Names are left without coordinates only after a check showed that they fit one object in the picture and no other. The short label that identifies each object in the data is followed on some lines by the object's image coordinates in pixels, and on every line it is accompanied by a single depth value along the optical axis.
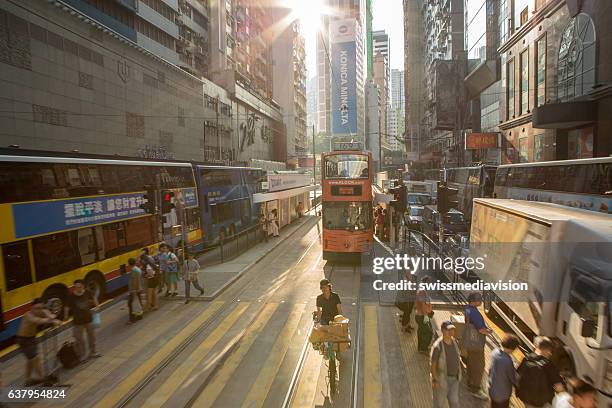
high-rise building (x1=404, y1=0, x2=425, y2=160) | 97.38
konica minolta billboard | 123.00
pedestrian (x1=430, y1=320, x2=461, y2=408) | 6.16
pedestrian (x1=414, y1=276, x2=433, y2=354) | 8.68
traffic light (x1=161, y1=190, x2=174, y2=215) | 14.31
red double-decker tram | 17.61
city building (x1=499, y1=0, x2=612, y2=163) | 21.70
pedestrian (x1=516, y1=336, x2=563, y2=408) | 5.38
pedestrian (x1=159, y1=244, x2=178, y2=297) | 13.70
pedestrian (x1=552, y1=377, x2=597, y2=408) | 4.43
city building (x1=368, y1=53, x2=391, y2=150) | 169.27
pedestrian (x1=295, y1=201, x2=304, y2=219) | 37.72
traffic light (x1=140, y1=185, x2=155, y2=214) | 13.64
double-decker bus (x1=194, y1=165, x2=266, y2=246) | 21.45
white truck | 5.84
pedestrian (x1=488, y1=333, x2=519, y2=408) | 5.66
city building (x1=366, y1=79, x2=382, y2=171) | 161.75
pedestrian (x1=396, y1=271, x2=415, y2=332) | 10.16
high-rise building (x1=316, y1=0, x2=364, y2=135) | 142.38
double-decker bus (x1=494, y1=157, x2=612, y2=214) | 10.88
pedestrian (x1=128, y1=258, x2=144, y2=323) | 11.55
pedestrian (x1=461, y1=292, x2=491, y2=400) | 7.22
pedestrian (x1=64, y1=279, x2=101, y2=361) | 8.82
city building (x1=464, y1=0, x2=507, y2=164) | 38.25
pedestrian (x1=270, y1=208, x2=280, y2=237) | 26.72
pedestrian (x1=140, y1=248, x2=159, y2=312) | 12.44
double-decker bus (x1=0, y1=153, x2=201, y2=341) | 9.85
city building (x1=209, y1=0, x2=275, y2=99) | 52.00
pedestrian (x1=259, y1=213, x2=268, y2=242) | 25.47
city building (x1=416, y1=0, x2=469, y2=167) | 52.28
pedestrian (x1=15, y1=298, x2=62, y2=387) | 7.70
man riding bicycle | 8.36
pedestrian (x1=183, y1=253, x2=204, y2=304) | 13.42
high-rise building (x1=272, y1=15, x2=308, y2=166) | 84.00
